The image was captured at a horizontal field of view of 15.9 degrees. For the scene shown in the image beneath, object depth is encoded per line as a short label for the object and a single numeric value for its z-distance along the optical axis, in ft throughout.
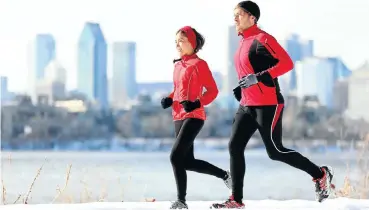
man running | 27.59
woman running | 28.16
